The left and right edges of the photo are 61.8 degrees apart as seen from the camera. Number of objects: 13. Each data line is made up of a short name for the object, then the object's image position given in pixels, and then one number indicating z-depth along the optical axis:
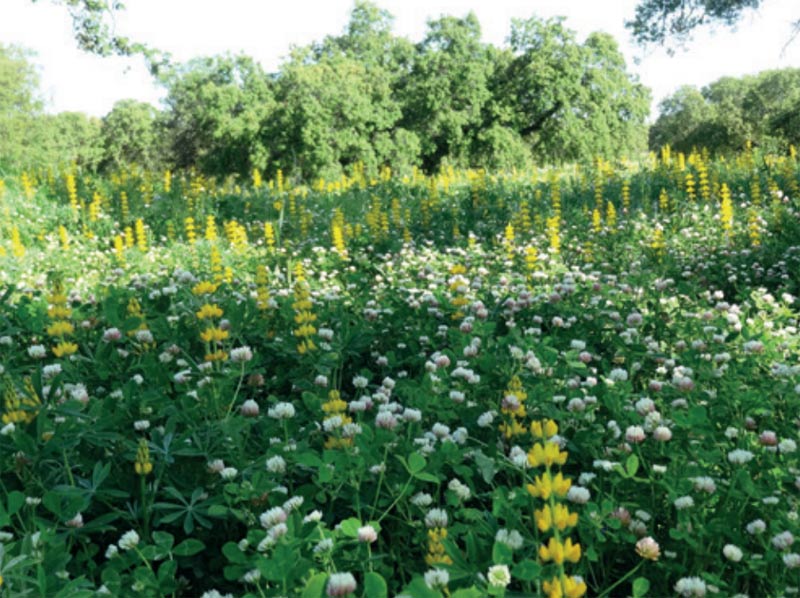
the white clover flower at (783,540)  1.49
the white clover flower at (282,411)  1.91
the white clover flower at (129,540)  1.45
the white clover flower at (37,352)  2.38
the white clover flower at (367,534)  1.34
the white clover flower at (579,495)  1.62
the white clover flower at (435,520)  1.52
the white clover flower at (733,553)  1.49
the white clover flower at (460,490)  1.66
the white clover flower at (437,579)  1.22
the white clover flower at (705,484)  1.66
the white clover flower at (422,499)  1.67
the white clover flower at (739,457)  1.74
